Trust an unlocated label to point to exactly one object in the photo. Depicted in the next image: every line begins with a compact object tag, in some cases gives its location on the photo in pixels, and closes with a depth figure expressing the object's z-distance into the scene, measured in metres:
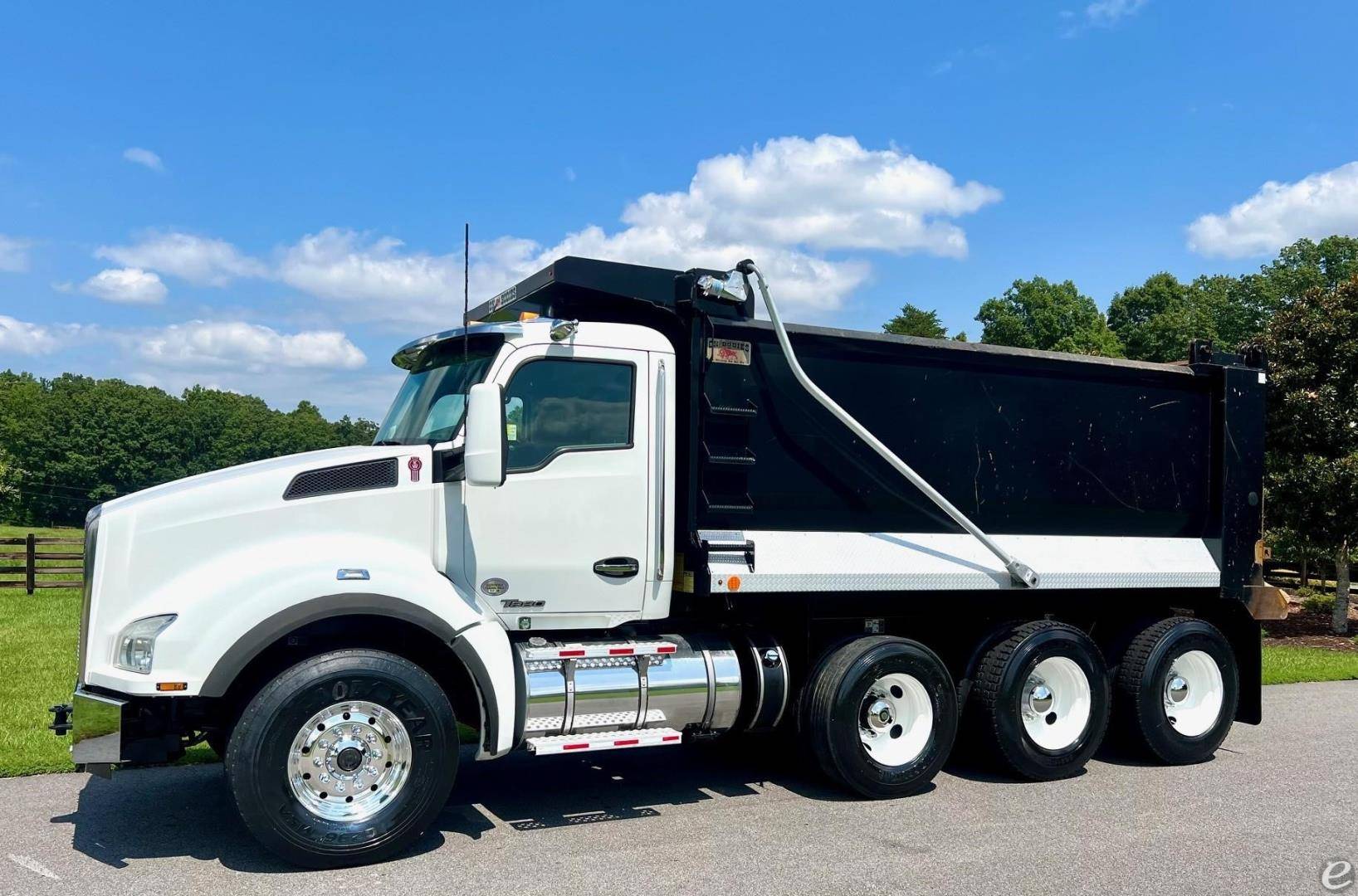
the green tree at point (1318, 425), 17.50
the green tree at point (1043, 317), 69.50
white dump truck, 5.55
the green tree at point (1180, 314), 67.94
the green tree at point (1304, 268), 64.12
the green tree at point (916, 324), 83.49
